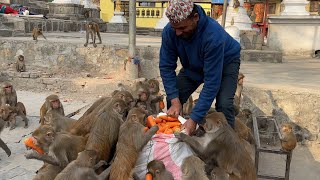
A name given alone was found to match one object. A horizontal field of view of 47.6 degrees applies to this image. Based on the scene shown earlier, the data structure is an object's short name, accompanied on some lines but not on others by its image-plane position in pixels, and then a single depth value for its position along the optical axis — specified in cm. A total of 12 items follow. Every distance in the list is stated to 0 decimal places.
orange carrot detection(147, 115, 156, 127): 388
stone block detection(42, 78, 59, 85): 1011
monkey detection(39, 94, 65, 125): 552
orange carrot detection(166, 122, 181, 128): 389
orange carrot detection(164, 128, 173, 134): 378
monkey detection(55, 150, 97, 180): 323
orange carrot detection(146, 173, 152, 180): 325
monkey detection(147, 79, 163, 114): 555
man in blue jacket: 344
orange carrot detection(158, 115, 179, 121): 397
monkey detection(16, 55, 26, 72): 1044
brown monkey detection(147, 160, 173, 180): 330
